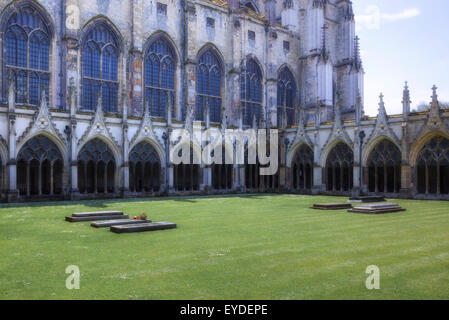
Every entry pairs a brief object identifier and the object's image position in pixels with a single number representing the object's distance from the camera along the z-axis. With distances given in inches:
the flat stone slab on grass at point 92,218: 594.6
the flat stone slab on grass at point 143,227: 496.1
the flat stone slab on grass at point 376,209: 721.6
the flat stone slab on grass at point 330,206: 793.6
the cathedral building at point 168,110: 1084.5
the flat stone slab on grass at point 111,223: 535.2
